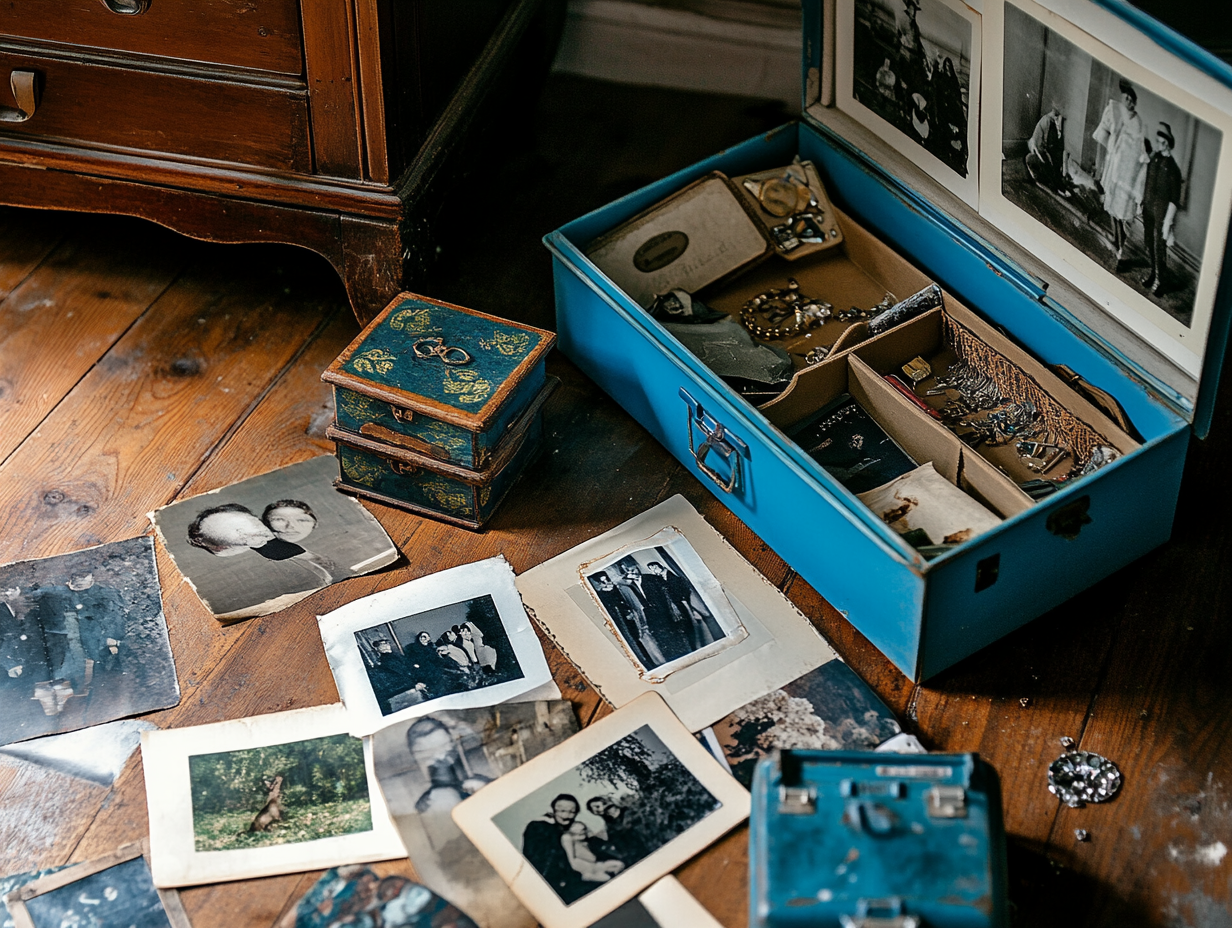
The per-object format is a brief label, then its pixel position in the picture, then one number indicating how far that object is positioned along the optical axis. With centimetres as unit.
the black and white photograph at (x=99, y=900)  133
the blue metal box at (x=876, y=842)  115
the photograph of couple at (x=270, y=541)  165
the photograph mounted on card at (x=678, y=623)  152
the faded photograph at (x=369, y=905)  132
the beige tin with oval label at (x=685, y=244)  189
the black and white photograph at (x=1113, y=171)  141
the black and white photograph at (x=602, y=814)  134
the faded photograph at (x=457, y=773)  134
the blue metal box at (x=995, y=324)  143
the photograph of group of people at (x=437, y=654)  153
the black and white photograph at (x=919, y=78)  171
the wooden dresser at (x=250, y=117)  170
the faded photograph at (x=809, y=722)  146
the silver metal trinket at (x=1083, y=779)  141
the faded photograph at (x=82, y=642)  152
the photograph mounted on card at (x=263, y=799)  138
